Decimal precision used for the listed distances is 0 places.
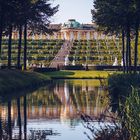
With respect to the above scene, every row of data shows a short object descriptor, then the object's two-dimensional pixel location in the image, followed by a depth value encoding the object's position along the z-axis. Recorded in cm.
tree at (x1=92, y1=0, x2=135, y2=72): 5400
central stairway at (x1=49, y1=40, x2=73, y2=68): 12590
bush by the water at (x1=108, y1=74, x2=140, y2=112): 2932
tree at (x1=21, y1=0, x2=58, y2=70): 6862
